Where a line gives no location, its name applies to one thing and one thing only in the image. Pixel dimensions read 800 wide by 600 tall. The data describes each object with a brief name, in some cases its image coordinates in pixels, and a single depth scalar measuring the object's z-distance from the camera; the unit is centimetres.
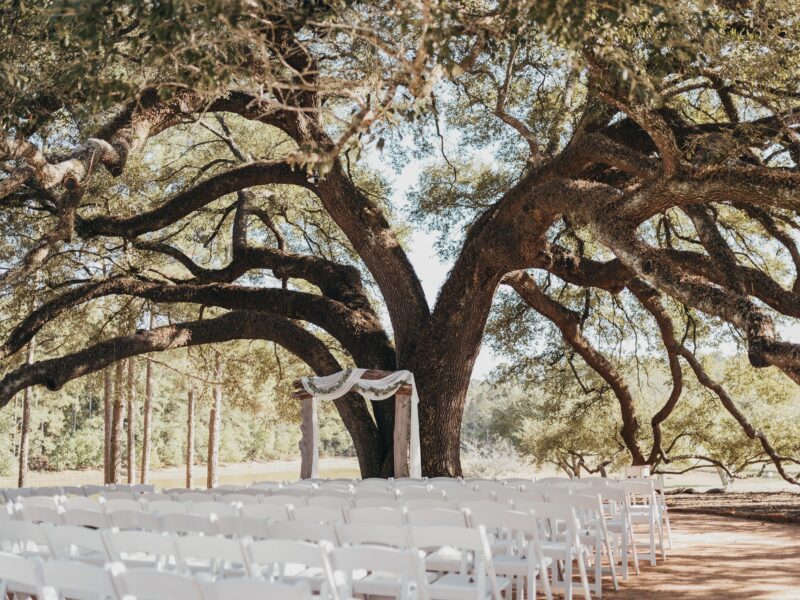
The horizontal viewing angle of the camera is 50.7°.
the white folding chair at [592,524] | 607
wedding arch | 1080
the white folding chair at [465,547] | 403
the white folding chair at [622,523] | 684
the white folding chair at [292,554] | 354
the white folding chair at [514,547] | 485
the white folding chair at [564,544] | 536
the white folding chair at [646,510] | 752
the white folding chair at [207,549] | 390
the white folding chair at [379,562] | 363
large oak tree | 534
